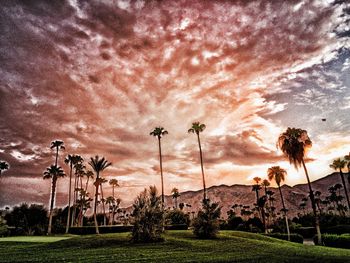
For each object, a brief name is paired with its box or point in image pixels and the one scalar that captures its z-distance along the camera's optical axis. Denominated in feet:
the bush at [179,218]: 159.63
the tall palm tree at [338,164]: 231.30
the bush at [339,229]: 143.01
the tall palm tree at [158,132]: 228.43
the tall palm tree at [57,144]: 258.53
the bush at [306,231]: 197.73
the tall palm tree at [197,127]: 221.05
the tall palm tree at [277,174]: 223.51
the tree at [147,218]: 79.68
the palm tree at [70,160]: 277.52
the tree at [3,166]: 237.23
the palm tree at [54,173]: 237.86
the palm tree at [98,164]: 178.40
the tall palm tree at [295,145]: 139.13
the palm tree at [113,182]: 432.66
